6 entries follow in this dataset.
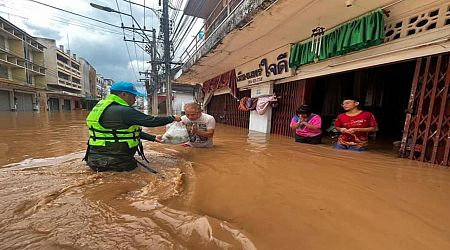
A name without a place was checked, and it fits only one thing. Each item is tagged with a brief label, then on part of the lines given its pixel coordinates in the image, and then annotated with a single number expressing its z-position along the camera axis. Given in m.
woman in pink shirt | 5.66
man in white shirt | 4.43
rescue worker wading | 2.89
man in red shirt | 4.64
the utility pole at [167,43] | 13.95
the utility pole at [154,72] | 19.38
